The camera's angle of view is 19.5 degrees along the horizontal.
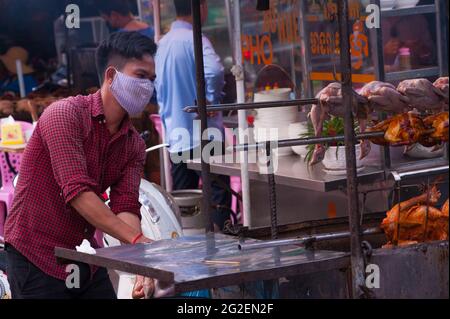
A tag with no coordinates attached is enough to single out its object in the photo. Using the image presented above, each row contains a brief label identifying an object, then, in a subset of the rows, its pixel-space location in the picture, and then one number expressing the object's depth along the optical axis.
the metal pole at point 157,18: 10.53
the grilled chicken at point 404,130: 4.90
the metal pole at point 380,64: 7.81
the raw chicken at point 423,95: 5.61
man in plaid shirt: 5.27
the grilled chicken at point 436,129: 4.76
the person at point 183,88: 9.46
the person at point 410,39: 8.47
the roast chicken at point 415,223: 4.99
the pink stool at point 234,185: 9.76
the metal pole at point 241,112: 8.08
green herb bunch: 7.57
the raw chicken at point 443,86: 5.58
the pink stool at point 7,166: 10.01
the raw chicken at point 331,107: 5.80
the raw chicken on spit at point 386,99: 5.81
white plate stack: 8.60
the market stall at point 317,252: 4.18
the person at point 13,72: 13.78
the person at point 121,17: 12.31
